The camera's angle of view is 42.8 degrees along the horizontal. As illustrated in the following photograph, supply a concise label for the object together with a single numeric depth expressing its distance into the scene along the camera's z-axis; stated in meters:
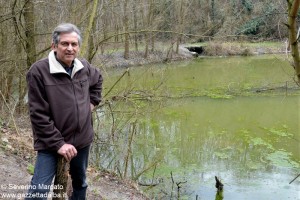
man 2.39
